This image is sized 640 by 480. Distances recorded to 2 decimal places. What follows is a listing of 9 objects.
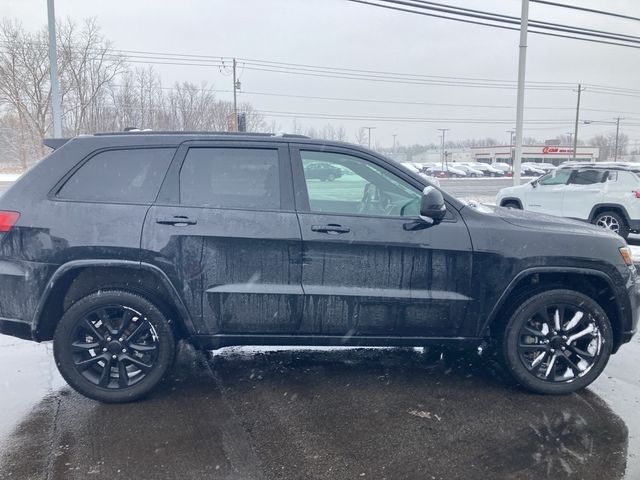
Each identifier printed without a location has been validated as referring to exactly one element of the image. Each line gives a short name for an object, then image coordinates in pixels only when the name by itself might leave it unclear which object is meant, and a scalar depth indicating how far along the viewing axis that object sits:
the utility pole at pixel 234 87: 40.06
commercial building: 88.24
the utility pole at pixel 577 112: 53.58
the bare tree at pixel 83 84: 34.72
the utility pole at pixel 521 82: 13.93
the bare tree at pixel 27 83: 34.53
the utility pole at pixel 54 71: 11.31
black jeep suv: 3.65
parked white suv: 10.74
